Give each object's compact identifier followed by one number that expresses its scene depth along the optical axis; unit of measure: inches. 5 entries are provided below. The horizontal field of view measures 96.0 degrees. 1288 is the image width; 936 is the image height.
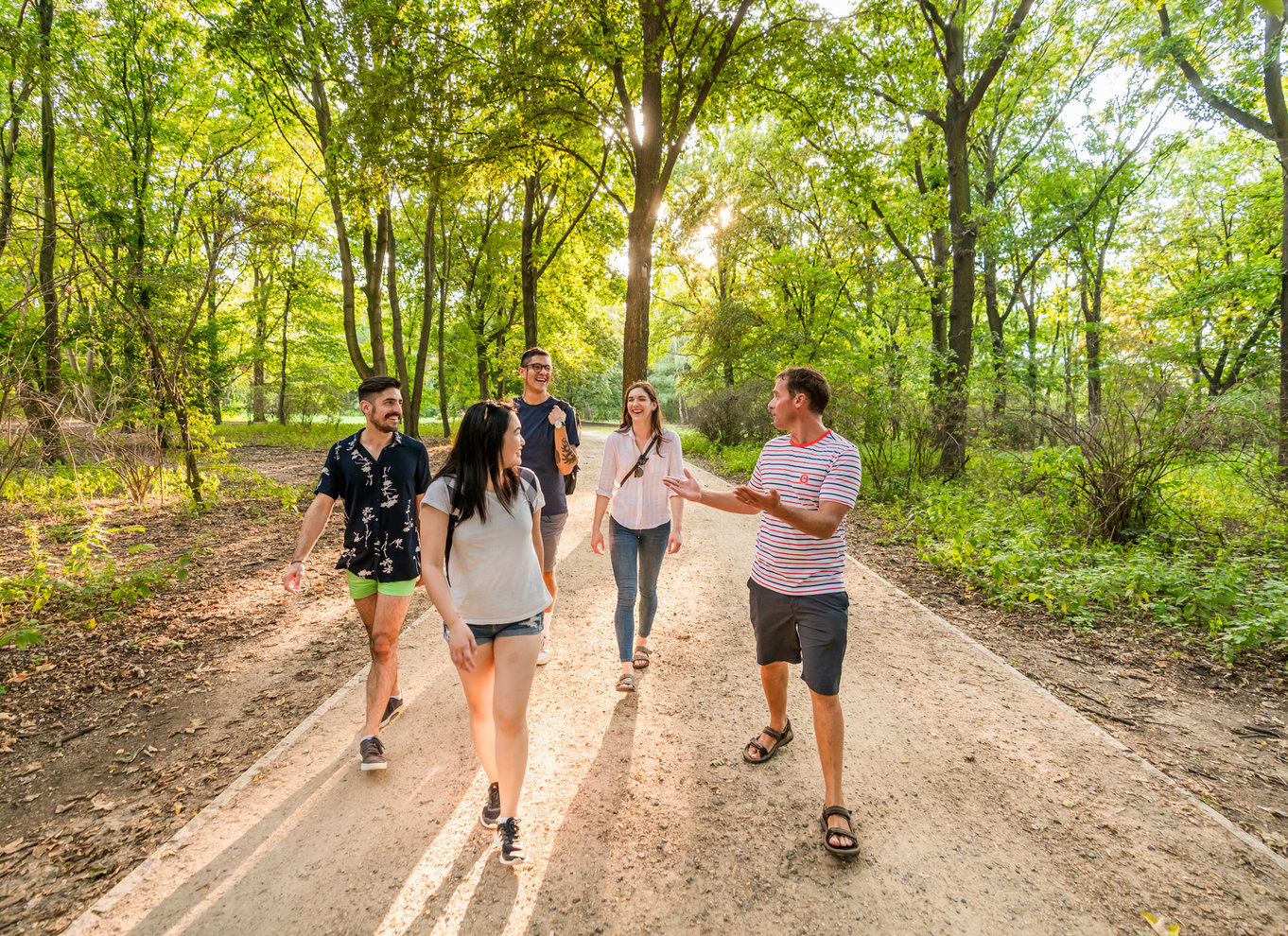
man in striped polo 114.0
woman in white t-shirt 109.7
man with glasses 183.3
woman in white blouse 169.8
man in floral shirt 138.6
